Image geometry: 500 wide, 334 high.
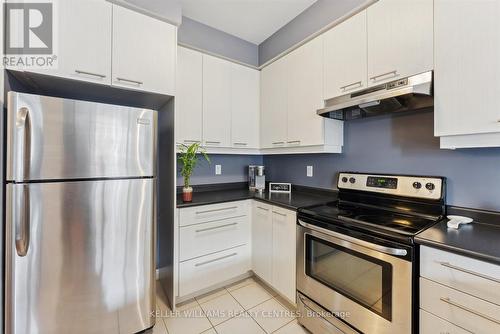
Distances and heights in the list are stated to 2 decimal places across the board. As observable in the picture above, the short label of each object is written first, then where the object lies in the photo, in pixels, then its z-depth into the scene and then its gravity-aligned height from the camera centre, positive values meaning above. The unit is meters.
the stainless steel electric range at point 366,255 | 1.09 -0.53
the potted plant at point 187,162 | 1.95 +0.03
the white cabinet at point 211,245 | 1.81 -0.73
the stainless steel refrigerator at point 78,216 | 1.10 -0.30
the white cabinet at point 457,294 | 0.85 -0.55
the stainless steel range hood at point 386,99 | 1.24 +0.44
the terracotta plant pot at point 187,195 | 1.94 -0.27
